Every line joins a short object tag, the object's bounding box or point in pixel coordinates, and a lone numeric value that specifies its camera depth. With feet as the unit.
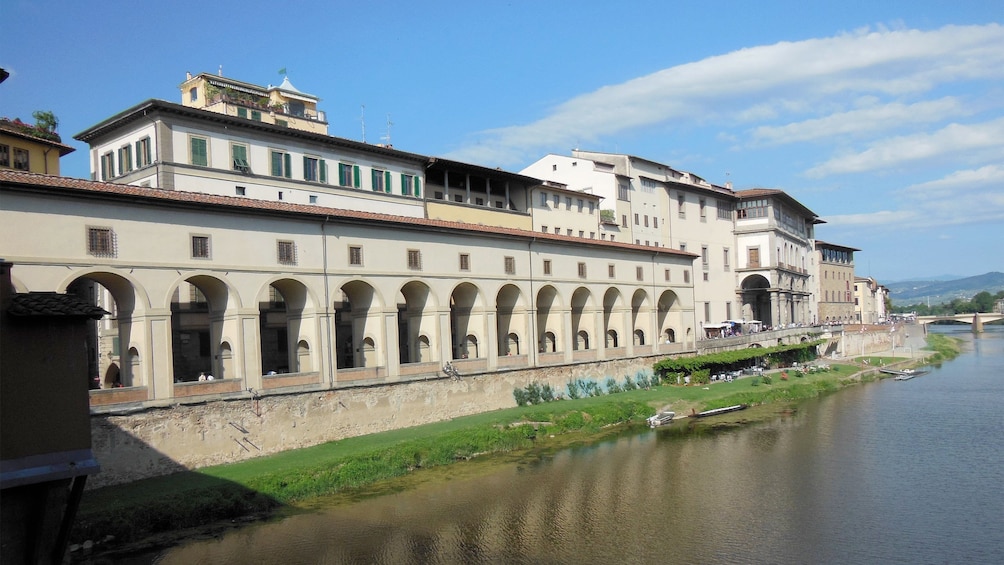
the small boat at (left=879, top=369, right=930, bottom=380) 201.36
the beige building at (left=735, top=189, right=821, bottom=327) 234.79
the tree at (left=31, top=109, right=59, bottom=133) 125.29
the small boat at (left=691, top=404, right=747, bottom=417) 135.74
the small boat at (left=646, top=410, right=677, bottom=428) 126.31
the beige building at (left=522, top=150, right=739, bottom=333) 192.85
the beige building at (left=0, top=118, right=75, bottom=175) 107.96
